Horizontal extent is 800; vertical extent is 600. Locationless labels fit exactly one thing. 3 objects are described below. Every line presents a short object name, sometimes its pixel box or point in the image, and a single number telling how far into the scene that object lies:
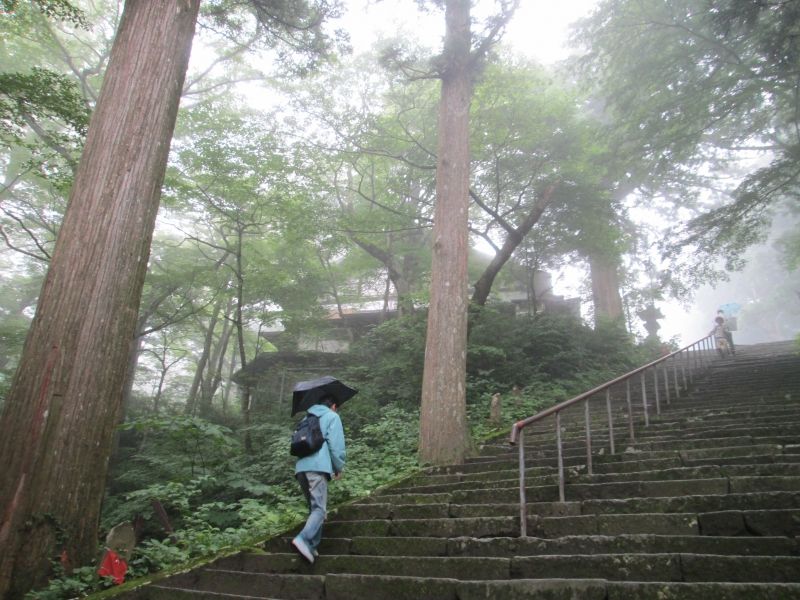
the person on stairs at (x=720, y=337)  15.55
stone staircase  2.94
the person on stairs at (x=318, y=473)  3.91
